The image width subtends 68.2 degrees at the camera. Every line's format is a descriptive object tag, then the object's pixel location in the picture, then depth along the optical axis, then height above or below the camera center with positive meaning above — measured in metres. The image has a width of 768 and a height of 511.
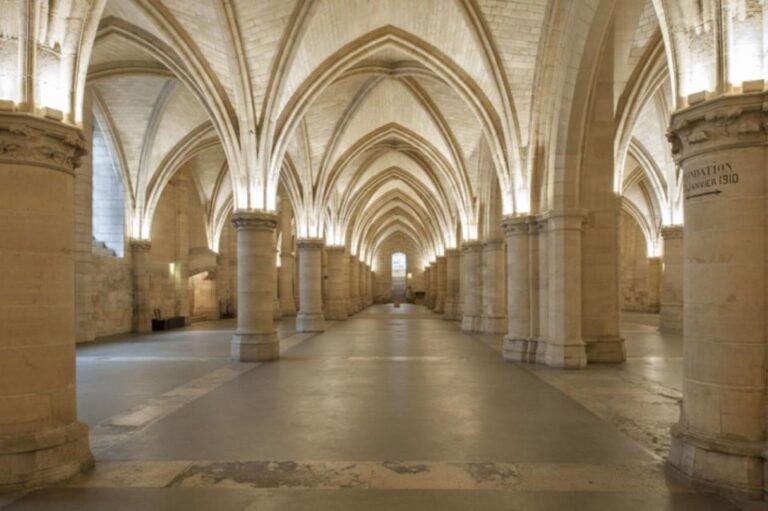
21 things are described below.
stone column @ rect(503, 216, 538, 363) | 13.70 -0.35
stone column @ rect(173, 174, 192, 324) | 26.42 +1.17
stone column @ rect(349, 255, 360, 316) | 37.91 -0.83
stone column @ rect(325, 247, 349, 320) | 30.14 -0.72
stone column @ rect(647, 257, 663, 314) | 31.04 -0.48
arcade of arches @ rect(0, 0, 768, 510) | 5.10 +0.35
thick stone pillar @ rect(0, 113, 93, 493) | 5.21 -0.34
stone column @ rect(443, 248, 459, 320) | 30.69 -0.59
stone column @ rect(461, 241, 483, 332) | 22.16 -0.56
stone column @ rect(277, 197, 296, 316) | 31.27 +0.67
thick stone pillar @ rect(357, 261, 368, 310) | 42.66 -0.98
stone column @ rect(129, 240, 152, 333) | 22.88 -0.37
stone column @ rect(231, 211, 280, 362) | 13.70 -0.41
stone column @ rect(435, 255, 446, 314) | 36.73 -0.83
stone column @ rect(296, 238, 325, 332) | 22.36 -0.49
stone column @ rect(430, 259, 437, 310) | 43.47 -0.76
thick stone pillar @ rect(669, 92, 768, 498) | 4.95 -0.22
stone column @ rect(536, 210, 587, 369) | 11.88 -0.31
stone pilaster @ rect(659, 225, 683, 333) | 20.95 -0.44
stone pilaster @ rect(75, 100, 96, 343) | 18.55 +1.09
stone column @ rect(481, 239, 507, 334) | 19.23 -0.53
